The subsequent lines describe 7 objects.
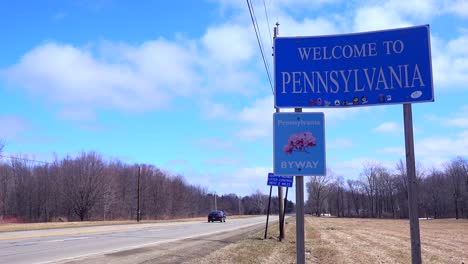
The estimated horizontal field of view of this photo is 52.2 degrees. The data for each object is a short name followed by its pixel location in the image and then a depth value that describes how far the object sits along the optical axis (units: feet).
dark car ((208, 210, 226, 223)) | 204.44
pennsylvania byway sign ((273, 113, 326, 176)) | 16.60
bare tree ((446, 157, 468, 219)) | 392.68
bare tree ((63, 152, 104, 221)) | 303.89
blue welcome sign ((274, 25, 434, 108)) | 16.44
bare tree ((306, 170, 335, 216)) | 493.36
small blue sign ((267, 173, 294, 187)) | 70.85
